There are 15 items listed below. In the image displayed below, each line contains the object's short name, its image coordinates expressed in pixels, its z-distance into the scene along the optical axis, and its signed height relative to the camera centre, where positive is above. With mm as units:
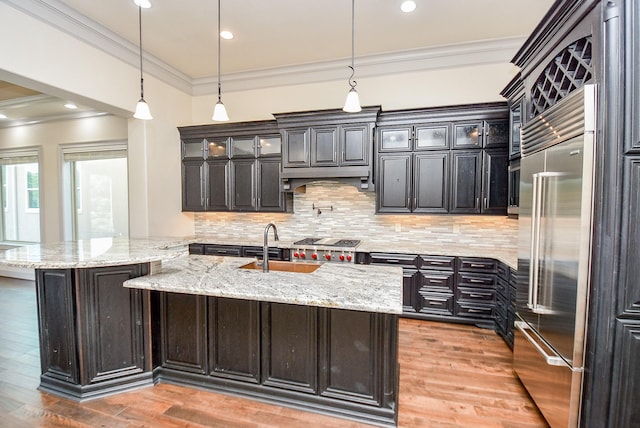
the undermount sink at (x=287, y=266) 2607 -576
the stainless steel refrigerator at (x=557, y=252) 1576 -297
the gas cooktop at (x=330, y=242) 3807 -530
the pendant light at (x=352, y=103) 2430 +839
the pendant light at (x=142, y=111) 2518 +788
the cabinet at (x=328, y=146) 3840 +767
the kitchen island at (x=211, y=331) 1939 -947
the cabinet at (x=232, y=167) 4324 +539
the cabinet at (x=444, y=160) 3510 +542
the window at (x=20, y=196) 5441 +121
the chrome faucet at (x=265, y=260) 2325 -462
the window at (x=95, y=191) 4820 +198
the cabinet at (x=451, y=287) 3395 -1005
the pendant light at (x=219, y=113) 2531 +785
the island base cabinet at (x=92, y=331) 2174 -987
